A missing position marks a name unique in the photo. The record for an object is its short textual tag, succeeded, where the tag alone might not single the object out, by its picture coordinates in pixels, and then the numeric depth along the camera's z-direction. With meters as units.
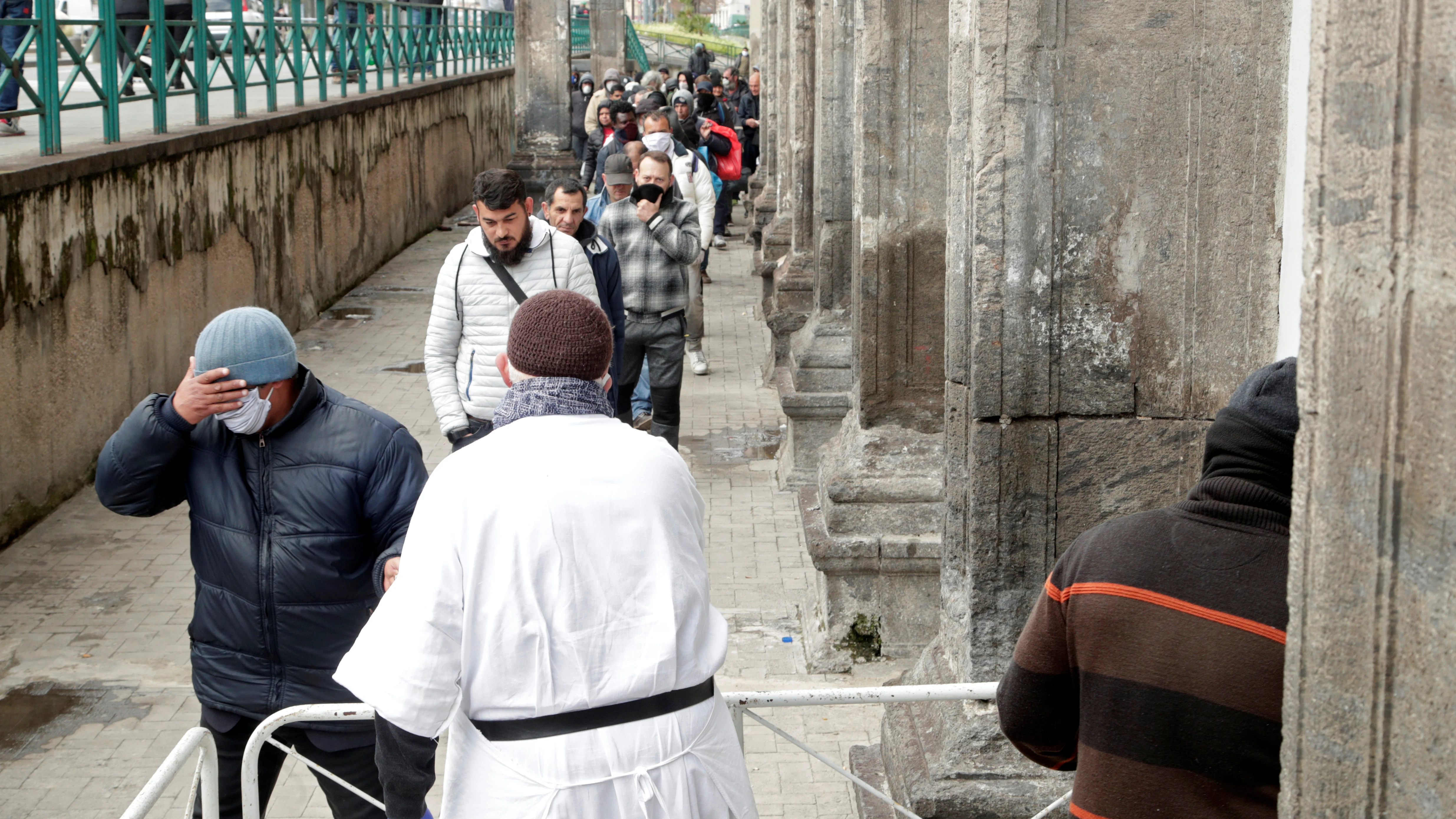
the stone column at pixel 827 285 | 7.90
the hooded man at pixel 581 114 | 19.98
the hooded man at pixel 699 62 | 29.73
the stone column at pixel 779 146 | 12.52
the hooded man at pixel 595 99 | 17.50
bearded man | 5.36
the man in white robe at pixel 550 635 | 2.40
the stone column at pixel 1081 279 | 3.36
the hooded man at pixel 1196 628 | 2.07
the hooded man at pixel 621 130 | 12.51
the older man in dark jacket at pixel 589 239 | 6.25
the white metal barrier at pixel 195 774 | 2.83
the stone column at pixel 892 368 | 5.73
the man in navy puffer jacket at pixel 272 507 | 3.36
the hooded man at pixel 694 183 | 10.71
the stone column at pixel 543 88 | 19.92
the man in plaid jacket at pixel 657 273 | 7.49
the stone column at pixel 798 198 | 9.83
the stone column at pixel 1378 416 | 1.51
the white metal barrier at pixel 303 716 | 3.26
